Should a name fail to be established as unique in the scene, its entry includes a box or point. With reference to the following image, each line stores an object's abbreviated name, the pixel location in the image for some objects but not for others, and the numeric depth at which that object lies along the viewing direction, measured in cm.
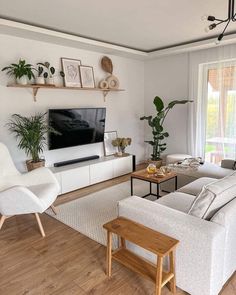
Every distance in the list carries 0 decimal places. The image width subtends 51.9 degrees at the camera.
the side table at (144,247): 162
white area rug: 278
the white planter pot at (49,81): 379
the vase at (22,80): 352
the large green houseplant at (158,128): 491
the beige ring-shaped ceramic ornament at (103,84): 465
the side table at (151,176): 312
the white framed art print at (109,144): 500
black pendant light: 226
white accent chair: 245
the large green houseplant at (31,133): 353
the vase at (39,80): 369
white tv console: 389
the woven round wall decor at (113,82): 479
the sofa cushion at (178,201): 231
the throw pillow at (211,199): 181
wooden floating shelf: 355
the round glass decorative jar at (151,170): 338
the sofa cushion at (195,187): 282
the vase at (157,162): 499
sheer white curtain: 443
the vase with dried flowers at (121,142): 492
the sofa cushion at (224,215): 170
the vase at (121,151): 492
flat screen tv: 396
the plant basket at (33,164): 355
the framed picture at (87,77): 440
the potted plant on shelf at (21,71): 344
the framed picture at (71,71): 416
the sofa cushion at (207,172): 346
